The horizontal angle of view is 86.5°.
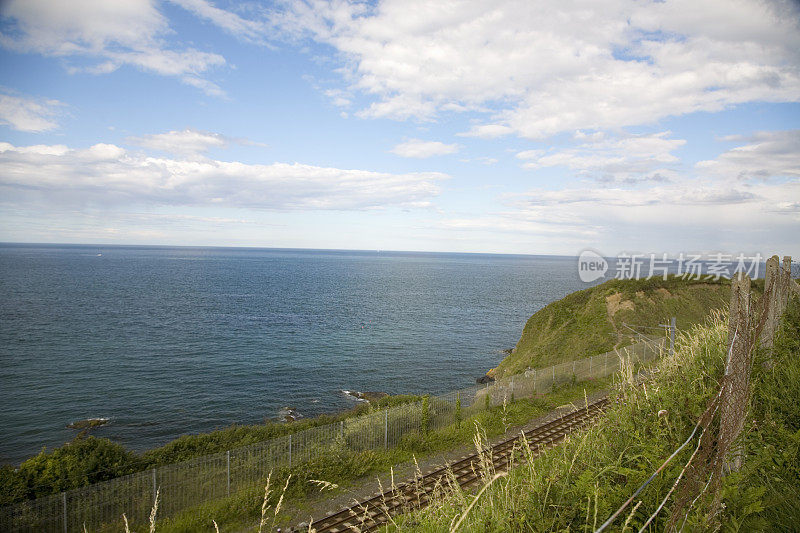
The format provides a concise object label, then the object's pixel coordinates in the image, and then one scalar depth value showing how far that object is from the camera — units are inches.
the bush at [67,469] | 557.3
